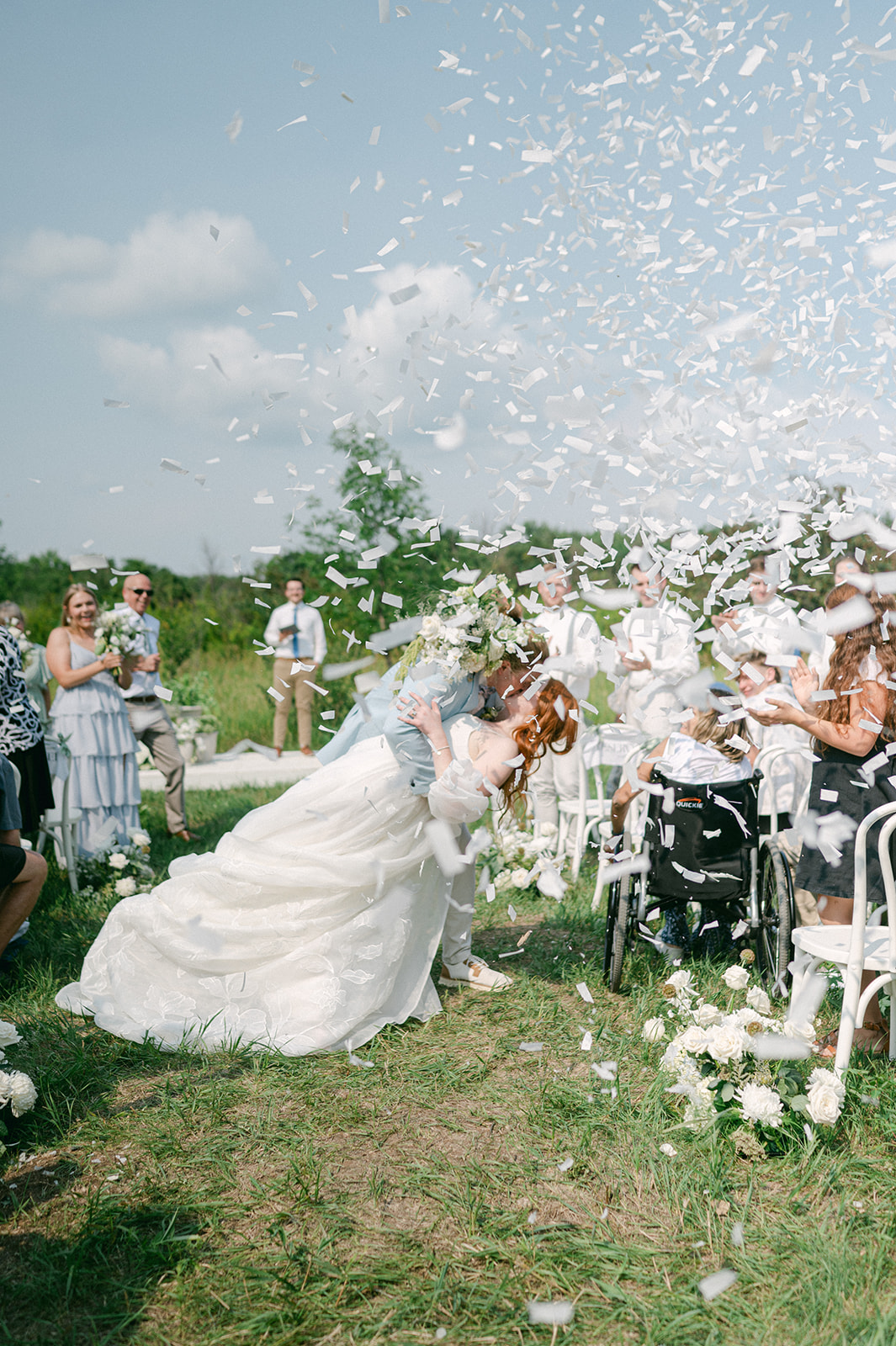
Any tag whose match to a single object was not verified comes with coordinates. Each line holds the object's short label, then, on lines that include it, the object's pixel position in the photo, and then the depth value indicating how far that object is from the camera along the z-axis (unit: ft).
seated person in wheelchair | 13.82
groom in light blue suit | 12.53
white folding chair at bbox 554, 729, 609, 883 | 19.67
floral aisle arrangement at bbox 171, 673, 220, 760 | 36.70
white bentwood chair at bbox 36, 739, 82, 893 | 19.16
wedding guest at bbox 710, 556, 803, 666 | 14.49
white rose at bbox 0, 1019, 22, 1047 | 9.49
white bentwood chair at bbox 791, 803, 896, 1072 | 9.48
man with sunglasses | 23.13
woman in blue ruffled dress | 20.98
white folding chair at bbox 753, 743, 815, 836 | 14.02
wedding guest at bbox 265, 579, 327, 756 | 35.86
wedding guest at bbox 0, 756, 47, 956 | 12.16
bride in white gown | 12.10
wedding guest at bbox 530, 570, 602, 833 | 20.08
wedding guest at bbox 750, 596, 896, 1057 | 11.35
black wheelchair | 13.38
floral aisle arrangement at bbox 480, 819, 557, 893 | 19.16
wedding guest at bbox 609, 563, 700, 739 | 18.42
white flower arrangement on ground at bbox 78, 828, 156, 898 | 19.38
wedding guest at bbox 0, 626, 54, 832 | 14.05
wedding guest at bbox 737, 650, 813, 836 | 16.40
